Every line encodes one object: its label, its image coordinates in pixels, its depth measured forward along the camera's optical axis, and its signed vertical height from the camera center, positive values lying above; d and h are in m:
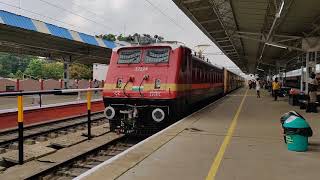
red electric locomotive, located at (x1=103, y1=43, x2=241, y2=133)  7.78 -0.04
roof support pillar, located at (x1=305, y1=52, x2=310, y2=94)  15.19 +1.48
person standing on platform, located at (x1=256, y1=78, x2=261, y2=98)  20.36 -0.15
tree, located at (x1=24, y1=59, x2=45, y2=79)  60.85 +3.71
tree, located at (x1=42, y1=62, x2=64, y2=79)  63.66 +3.18
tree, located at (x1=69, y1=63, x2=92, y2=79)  47.78 +2.25
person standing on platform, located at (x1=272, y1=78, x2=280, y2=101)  17.67 -0.16
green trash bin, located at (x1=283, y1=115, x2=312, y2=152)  5.12 -0.93
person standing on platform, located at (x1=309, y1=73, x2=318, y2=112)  10.95 -0.33
